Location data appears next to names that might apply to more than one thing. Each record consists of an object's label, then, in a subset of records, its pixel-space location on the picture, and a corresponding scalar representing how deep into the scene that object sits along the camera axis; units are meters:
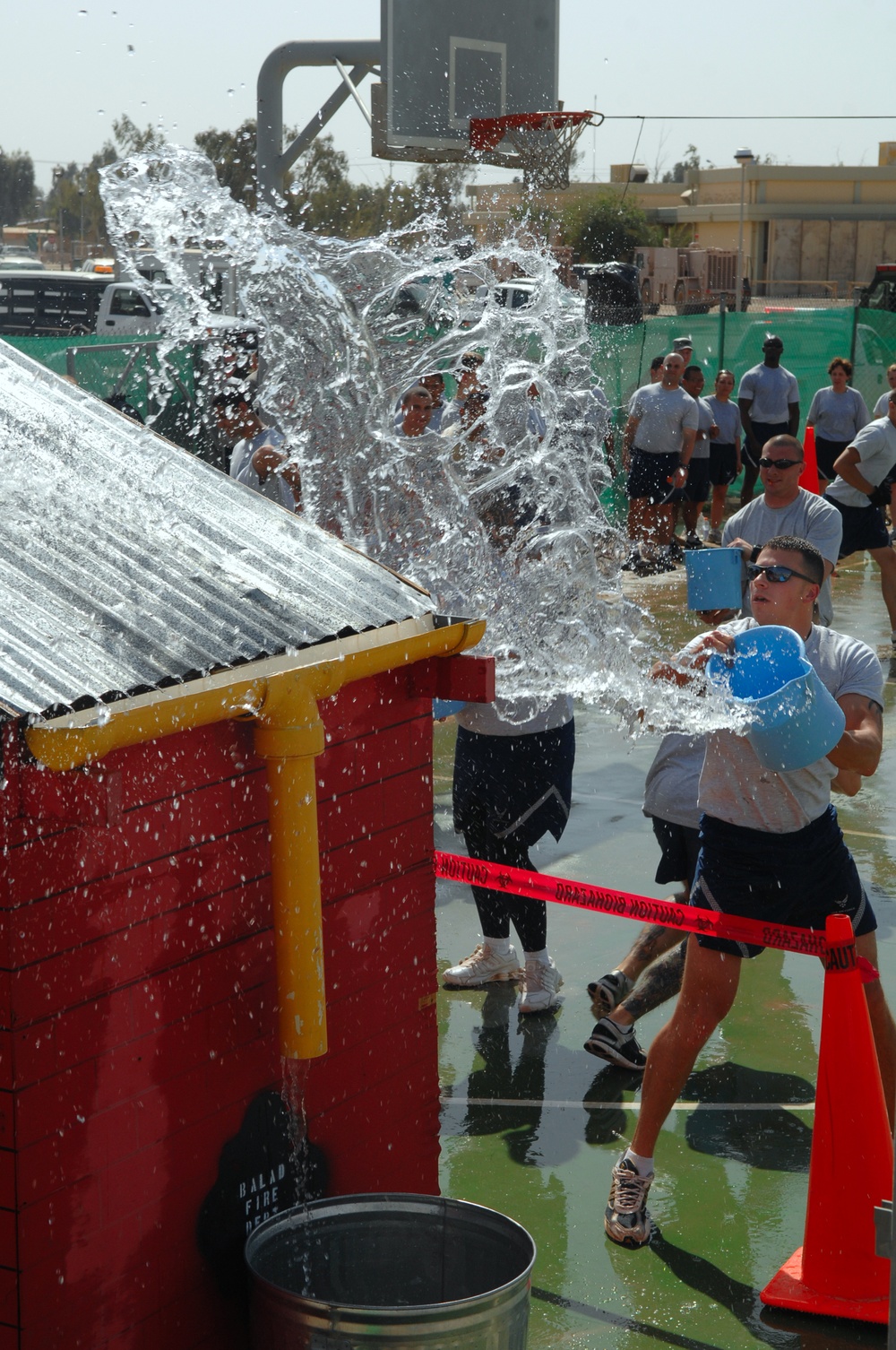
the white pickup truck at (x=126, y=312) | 22.38
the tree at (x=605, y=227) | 58.28
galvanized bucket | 3.01
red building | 2.78
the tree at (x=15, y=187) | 32.66
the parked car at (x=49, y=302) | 23.83
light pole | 39.77
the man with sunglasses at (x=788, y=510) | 6.92
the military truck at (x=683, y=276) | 47.00
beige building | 67.88
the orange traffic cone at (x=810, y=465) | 9.88
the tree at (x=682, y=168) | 80.31
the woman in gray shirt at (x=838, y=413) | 16.27
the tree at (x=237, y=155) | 20.87
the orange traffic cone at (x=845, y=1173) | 3.90
